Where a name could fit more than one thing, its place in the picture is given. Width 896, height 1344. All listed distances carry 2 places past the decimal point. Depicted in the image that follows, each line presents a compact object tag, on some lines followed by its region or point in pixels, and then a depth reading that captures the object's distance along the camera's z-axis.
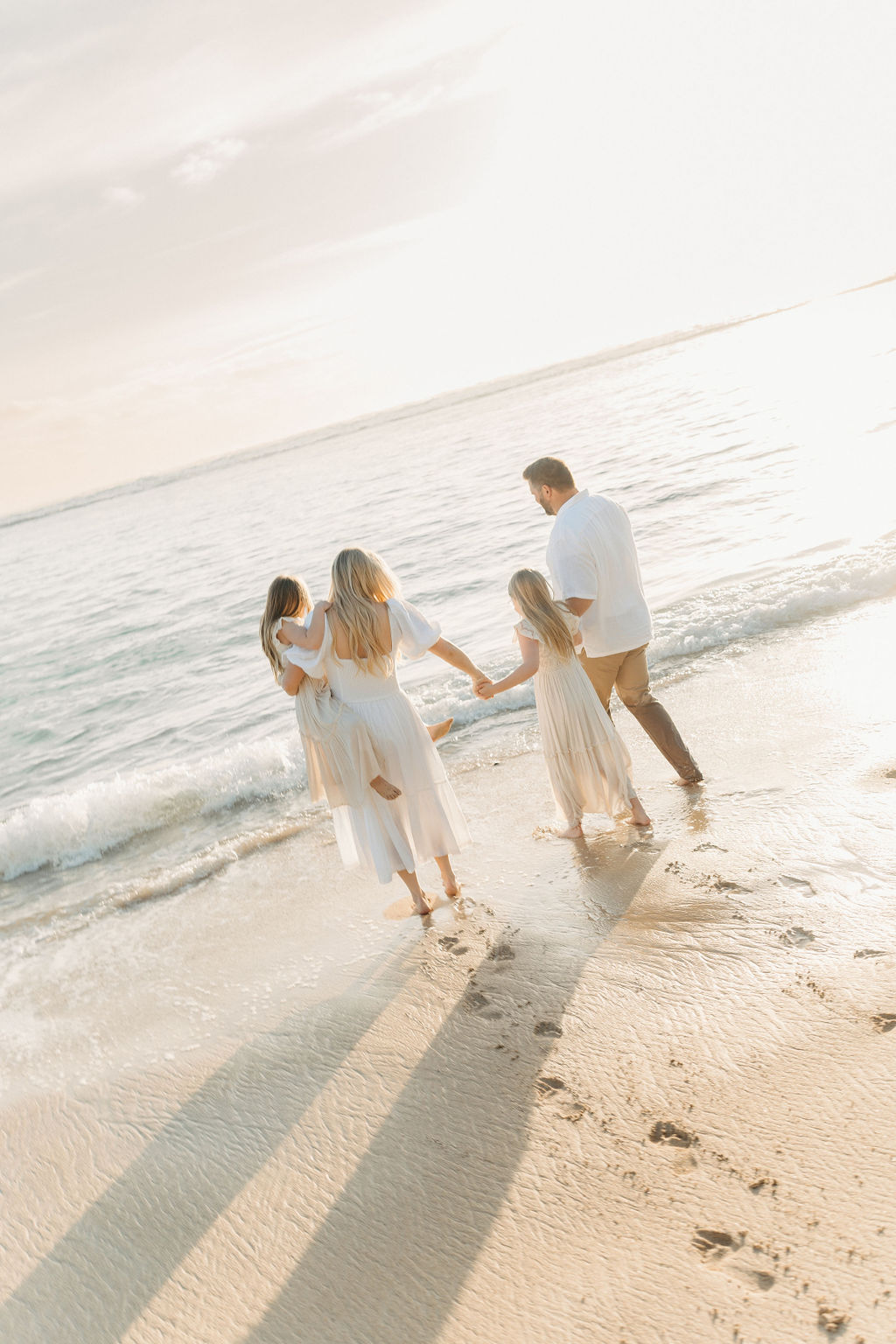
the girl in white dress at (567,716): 4.62
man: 4.71
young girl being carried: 4.40
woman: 4.28
